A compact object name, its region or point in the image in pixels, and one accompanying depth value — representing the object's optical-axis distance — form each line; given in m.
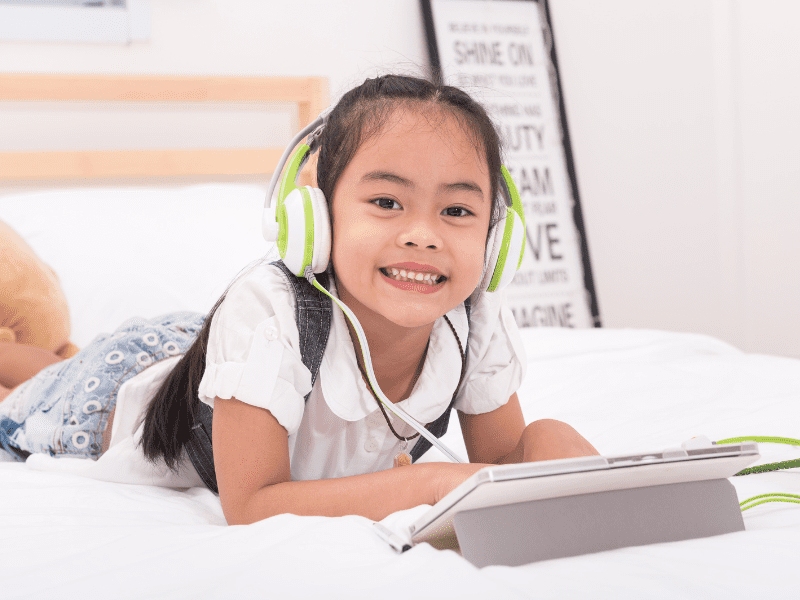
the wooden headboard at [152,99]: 1.80
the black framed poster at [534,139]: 2.32
